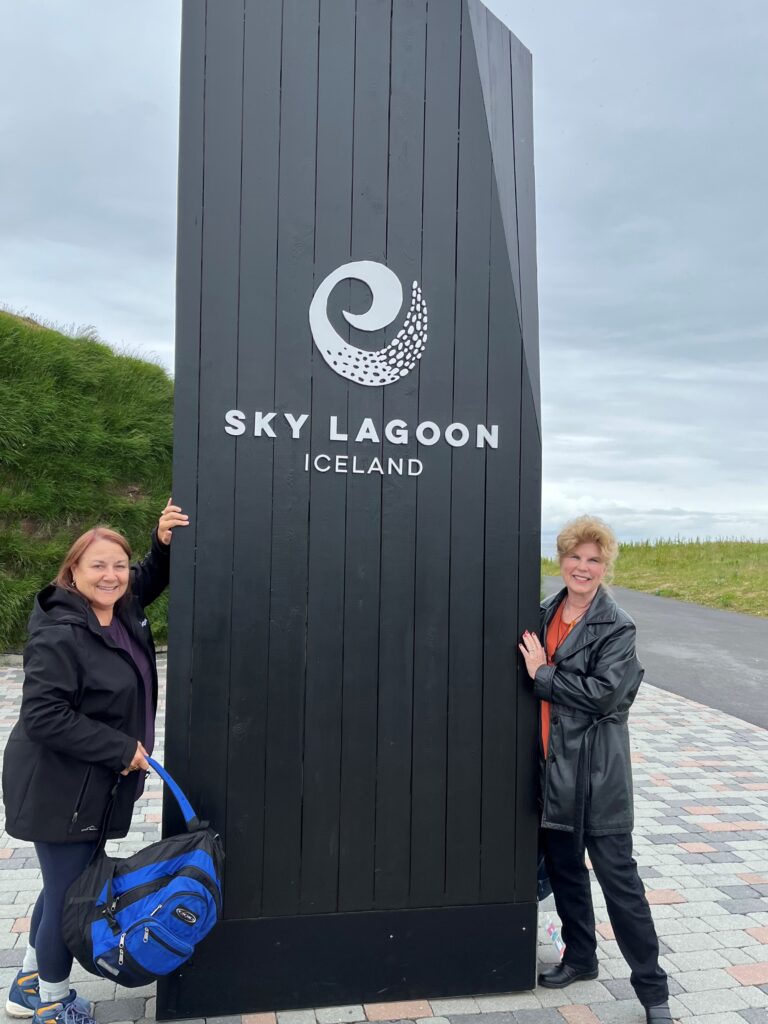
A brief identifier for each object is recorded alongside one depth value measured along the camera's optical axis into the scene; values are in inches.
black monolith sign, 135.6
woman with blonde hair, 131.7
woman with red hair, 117.3
